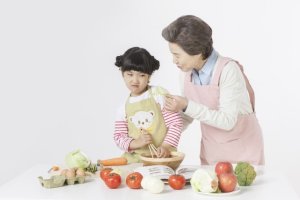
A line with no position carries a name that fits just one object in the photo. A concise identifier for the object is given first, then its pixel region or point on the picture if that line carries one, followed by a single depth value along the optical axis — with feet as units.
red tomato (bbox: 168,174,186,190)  9.95
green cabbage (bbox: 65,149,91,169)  11.36
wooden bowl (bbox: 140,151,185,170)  10.90
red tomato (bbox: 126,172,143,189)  10.05
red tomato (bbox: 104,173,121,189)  10.11
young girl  12.14
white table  9.70
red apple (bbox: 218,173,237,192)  9.65
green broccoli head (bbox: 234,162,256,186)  10.11
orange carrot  11.91
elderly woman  11.84
